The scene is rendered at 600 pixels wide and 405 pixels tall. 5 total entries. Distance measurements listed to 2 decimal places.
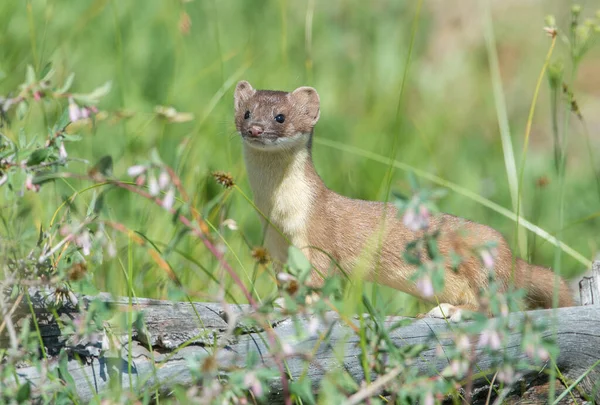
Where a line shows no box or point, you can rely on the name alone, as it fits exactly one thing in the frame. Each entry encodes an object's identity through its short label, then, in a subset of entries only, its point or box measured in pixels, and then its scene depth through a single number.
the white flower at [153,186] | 4.63
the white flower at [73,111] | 5.27
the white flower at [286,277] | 4.84
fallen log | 5.75
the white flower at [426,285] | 4.48
